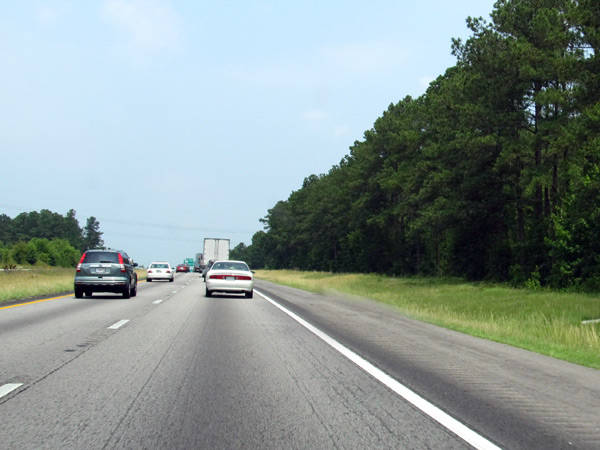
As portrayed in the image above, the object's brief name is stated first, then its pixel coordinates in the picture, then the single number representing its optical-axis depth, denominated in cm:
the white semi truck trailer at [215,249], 6750
